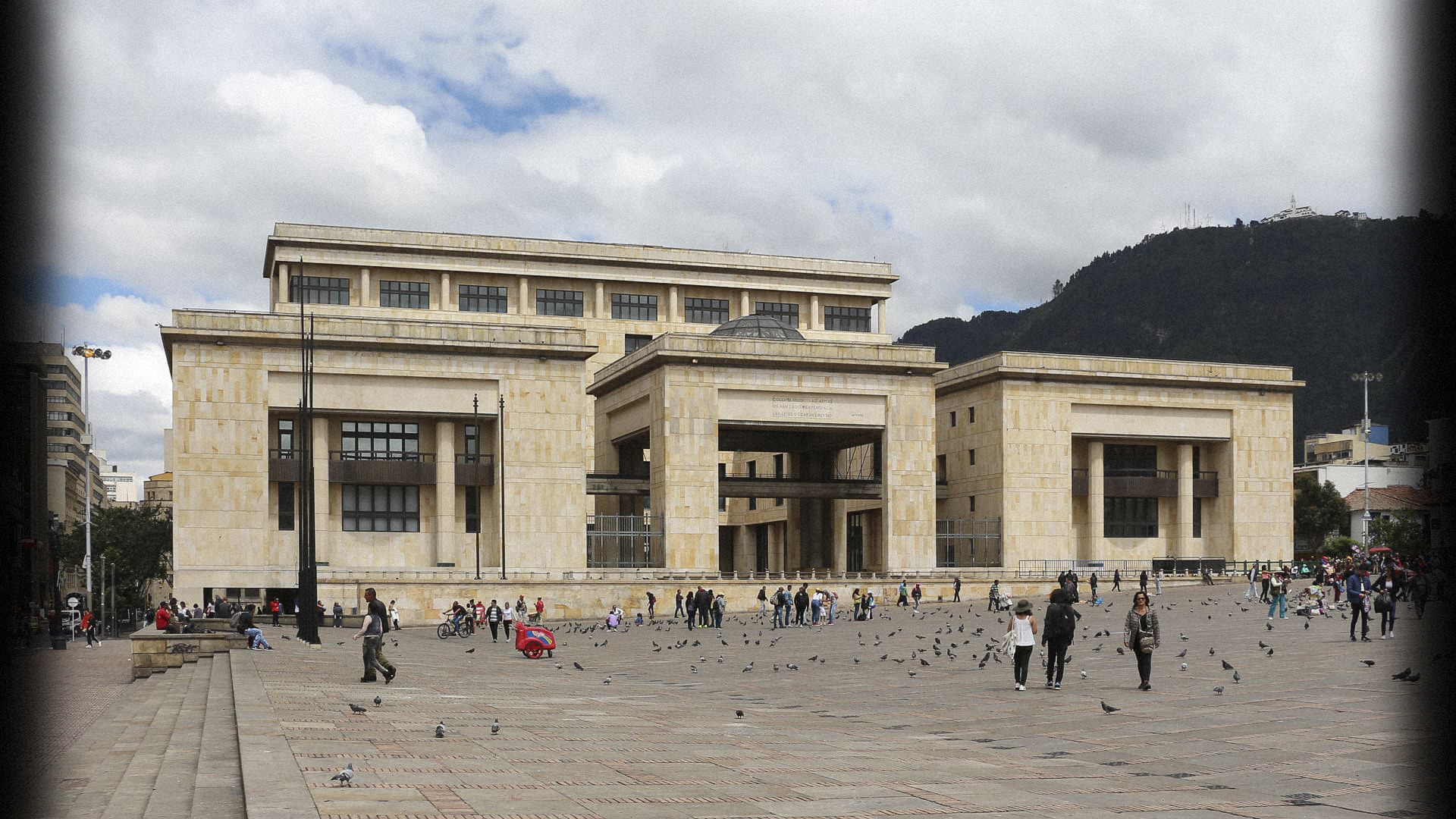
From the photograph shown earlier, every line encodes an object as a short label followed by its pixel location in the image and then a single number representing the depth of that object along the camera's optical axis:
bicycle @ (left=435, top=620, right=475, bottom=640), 47.88
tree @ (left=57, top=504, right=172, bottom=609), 83.25
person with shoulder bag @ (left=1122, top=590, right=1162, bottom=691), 21.09
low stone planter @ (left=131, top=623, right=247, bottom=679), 30.81
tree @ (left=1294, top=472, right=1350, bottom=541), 110.62
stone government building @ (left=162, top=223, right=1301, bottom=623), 62.72
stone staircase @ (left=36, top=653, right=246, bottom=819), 10.98
